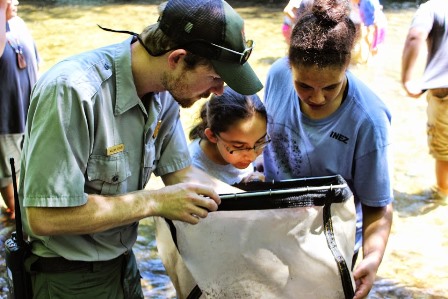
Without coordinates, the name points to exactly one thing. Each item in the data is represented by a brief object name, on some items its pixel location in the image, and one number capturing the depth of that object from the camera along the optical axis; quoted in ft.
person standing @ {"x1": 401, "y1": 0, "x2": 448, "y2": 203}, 12.03
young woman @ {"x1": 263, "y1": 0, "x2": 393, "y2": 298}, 6.31
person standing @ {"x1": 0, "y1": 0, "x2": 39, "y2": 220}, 10.98
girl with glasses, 8.06
